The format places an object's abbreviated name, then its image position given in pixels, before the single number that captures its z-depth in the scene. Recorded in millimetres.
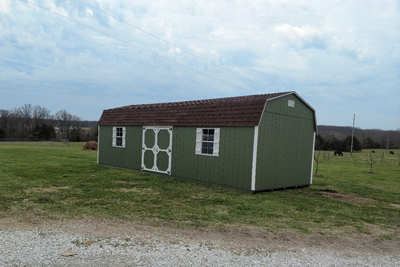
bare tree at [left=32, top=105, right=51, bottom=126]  67062
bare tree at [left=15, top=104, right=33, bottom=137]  61175
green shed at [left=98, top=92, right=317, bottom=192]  9617
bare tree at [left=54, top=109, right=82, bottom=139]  67750
